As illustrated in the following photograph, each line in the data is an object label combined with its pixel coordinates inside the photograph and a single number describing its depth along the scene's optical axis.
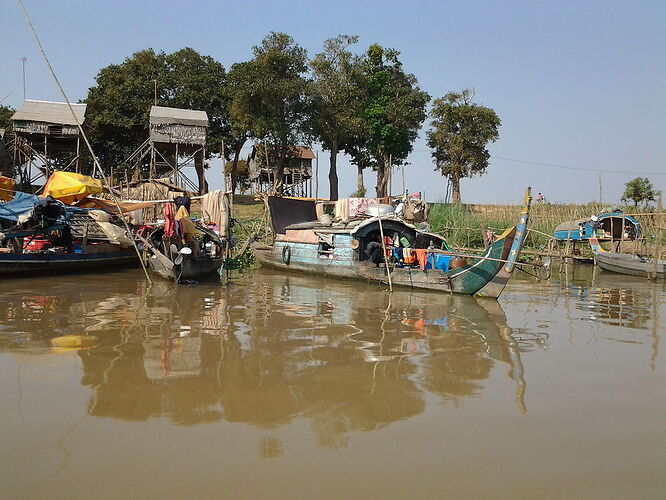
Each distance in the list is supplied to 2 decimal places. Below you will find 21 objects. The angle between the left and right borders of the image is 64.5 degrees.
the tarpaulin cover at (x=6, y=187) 13.72
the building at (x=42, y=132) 22.41
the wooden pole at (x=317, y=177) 21.66
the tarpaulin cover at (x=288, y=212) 15.41
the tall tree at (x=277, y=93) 24.22
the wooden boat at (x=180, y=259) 10.86
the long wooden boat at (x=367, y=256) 9.62
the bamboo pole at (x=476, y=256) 9.23
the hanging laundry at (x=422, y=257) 10.85
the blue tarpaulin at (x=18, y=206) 11.41
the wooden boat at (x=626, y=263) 13.84
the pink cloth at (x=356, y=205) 15.62
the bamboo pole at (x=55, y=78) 10.02
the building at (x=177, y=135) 24.03
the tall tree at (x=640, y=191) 25.09
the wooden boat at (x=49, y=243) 11.34
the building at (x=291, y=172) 31.46
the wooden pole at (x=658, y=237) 12.95
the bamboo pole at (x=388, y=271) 10.53
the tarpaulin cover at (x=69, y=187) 13.50
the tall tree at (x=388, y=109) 27.75
